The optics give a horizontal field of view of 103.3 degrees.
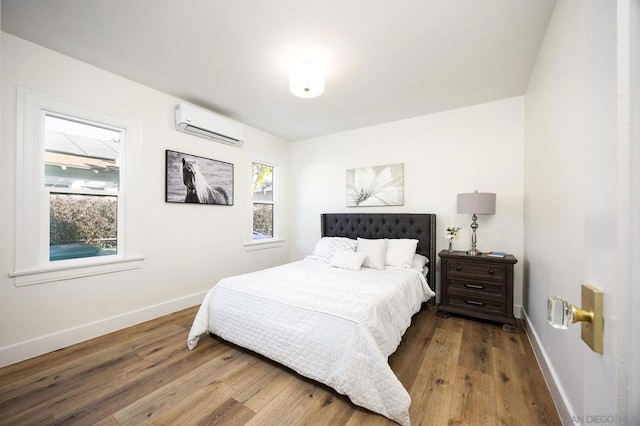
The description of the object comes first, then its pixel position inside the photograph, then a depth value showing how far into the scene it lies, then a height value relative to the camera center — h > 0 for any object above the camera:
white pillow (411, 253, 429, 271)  2.93 -0.59
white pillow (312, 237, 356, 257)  3.54 -0.48
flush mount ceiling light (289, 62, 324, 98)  2.11 +1.13
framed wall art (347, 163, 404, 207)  3.63 +0.41
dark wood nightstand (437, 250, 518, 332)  2.59 -0.79
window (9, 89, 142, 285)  2.06 +0.18
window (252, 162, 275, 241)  4.18 +0.19
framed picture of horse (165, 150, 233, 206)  2.98 +0.41
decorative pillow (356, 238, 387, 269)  2.96 -0.47
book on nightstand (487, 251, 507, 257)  2.73 -0.45
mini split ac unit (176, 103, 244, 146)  2.92 +1.09
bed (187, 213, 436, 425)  1.54 -0.78
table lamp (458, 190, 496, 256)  2.71 +0.11
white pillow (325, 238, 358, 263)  3.32 -0.45
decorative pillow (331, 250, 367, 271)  2.89 -0.55
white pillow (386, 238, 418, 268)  2.95 -0.47
